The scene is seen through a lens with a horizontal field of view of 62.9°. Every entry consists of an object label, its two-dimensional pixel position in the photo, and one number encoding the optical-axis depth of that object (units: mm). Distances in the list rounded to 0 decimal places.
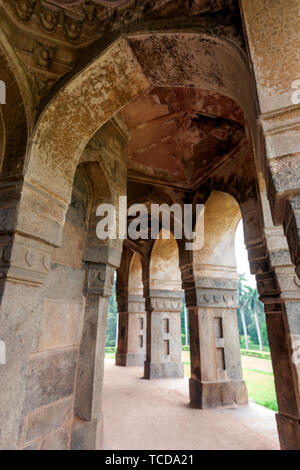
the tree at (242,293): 30531
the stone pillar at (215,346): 4781
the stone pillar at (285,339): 2873
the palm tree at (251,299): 29703
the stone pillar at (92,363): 2701
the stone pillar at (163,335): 7188
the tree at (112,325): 27927
